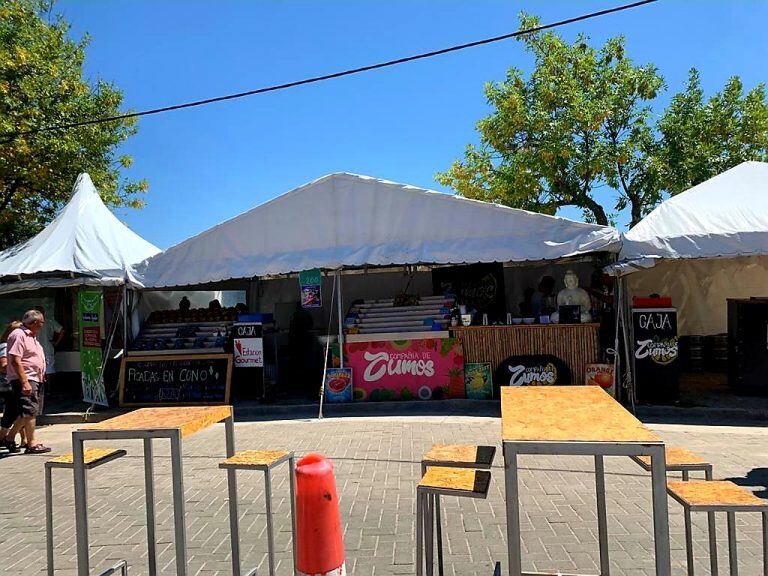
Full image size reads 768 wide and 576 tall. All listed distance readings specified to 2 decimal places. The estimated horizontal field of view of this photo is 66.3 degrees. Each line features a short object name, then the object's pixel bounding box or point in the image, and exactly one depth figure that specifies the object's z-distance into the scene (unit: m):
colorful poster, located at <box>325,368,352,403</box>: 10.34
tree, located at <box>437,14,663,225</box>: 16.53
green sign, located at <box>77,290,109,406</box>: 11.05
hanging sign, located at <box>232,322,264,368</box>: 10.77
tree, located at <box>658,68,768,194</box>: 16.30
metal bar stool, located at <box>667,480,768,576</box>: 2.74
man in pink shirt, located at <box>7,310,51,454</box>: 7.22
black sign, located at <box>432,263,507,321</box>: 13.48
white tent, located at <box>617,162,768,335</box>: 8.62
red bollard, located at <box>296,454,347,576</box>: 2.53
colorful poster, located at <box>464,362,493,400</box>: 10.07
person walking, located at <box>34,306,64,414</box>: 12.95
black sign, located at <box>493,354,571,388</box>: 9.87
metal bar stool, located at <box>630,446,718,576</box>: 3.12
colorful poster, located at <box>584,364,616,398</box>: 9.51
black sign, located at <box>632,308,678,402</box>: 9.40
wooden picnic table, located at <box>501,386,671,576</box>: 2.34
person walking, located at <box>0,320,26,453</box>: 7.51
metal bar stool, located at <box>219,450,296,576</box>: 3.48
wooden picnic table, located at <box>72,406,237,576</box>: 3.14
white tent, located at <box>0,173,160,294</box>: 10.84
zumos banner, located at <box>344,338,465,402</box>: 10.18
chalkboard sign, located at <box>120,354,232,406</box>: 10.76
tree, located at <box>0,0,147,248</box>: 13.79
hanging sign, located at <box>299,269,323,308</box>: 10.42
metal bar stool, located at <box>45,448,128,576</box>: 3.74
